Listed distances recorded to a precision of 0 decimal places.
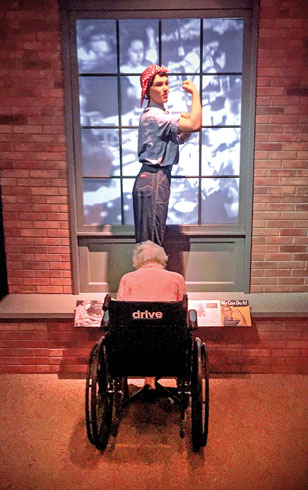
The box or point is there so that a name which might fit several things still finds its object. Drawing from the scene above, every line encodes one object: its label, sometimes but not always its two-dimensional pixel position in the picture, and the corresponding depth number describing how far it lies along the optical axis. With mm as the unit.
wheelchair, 2391
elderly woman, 2654
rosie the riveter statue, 3035
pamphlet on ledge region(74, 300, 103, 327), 3324
